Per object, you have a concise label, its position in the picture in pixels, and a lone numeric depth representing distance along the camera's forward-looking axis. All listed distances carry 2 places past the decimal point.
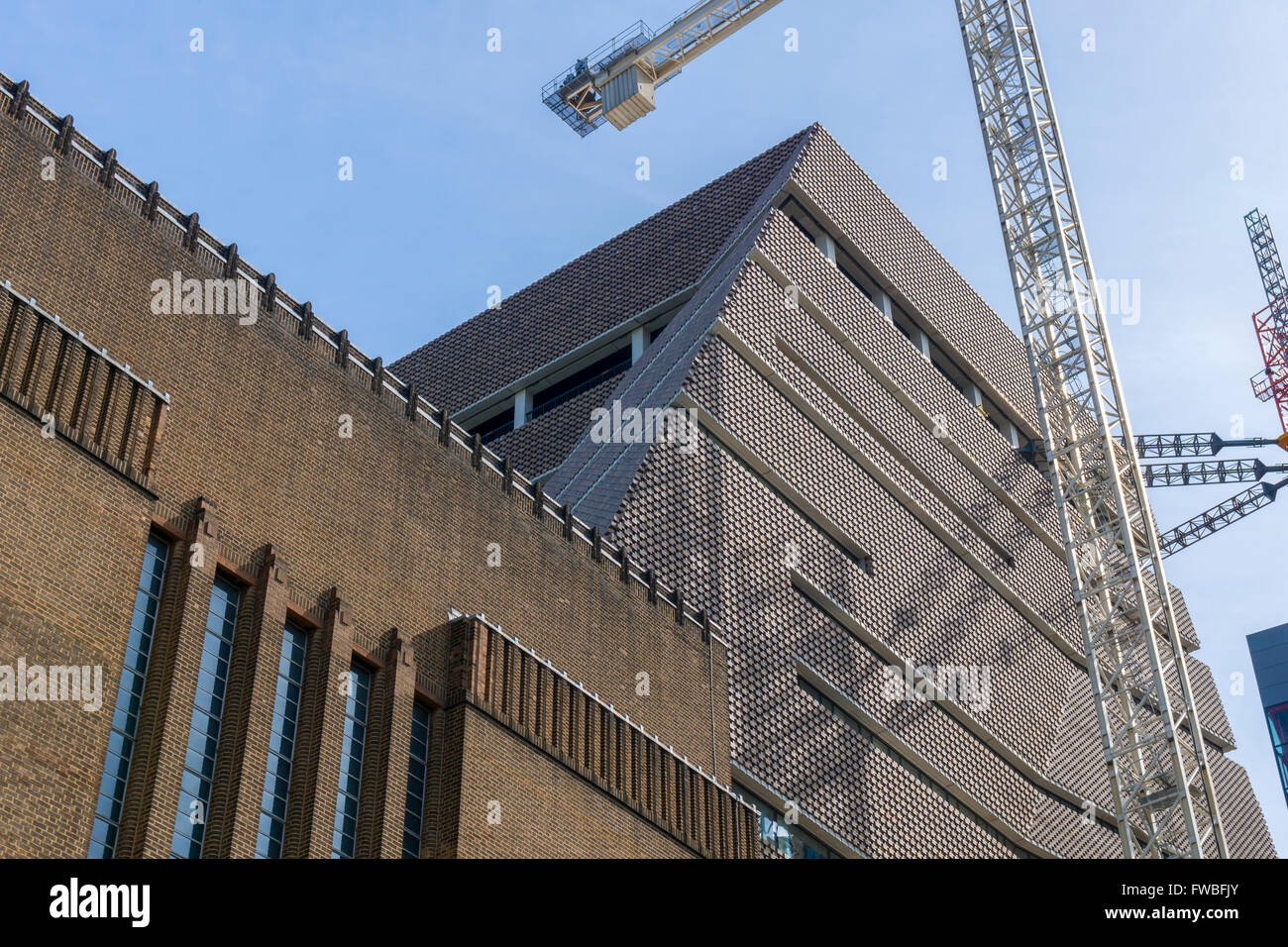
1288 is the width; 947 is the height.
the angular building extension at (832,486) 49.34
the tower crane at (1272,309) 111.50
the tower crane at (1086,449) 51.41
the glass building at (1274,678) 169.88
